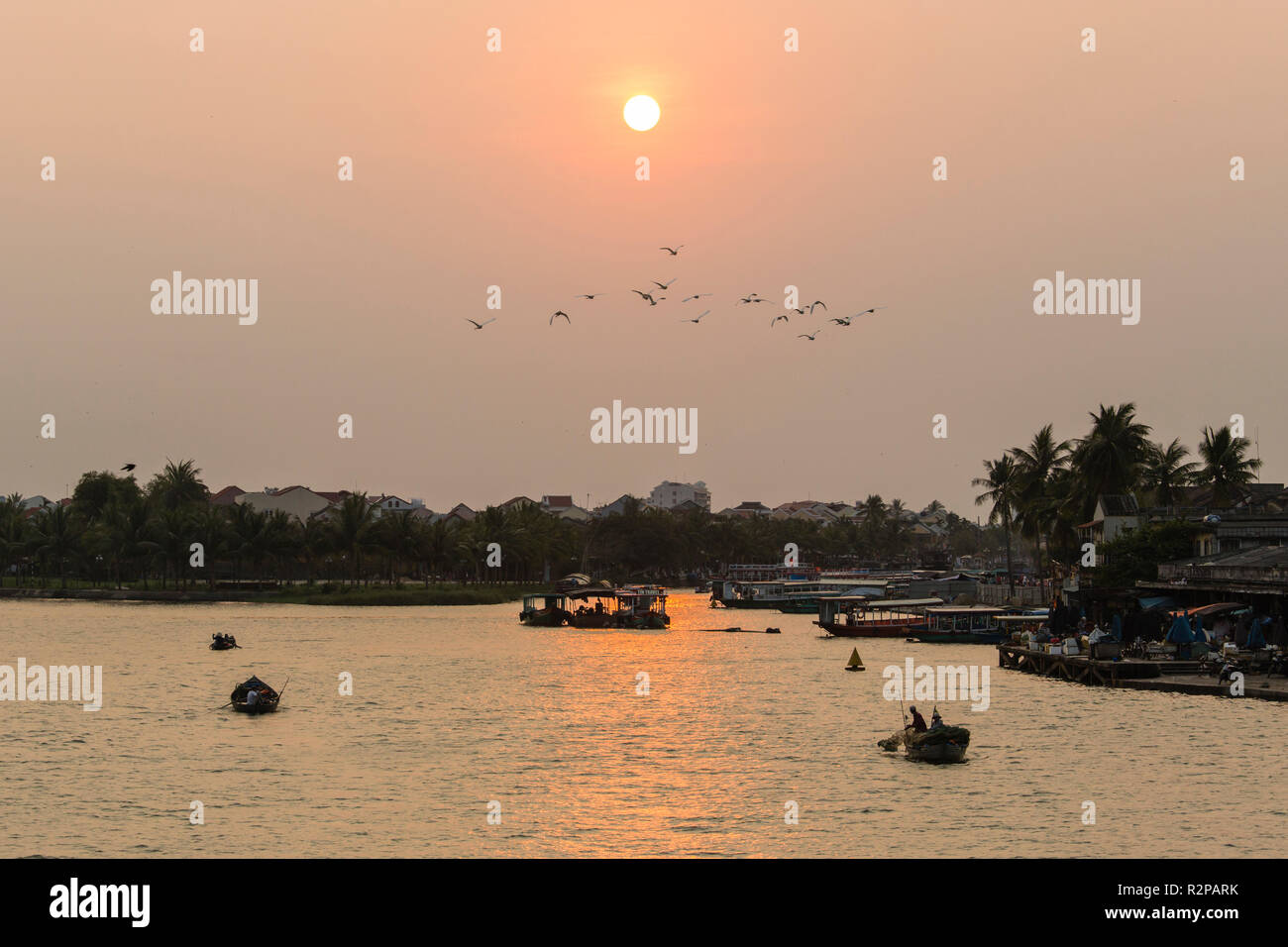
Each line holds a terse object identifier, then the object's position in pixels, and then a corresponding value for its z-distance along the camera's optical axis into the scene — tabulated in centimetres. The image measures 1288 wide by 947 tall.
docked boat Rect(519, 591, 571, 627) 10694
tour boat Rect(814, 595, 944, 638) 9444
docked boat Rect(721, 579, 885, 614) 13450
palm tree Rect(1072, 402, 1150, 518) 9394
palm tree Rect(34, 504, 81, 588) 15738
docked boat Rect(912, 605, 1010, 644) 8694
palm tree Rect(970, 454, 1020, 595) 12775
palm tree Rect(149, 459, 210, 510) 18238
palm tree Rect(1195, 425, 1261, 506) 9175
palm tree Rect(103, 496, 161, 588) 15125
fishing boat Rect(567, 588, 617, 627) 10588
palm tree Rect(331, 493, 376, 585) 14550
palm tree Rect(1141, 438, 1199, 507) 10362
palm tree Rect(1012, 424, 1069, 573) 11625
